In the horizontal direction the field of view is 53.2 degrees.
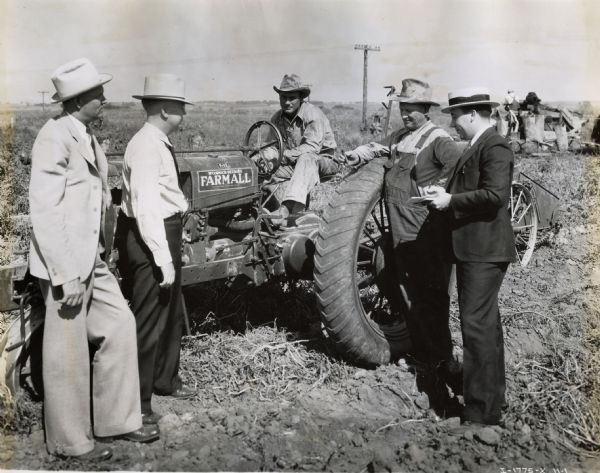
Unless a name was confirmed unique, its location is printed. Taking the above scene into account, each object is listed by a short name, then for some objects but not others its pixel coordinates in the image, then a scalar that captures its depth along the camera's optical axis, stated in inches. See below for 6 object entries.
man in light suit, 118.1
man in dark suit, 137.6
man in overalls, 169.3
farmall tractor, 164.2
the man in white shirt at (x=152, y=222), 133.8
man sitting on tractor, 201.2
